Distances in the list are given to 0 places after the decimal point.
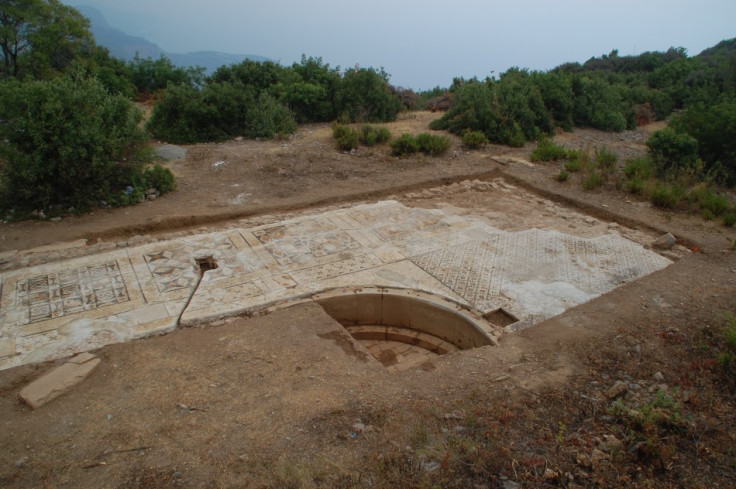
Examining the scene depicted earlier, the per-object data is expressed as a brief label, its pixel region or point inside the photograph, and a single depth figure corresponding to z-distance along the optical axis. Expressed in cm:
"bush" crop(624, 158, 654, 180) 938
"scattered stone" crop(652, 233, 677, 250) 705
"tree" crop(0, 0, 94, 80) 1463
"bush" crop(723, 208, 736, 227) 760
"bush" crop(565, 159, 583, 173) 999
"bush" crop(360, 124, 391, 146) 1144
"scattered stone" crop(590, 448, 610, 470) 329
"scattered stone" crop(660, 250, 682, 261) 677
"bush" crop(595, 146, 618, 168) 1023
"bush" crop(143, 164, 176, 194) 840
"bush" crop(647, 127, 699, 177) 979
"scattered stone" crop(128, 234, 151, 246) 675
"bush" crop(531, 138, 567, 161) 1083
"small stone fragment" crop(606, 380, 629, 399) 407
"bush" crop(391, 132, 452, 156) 1089
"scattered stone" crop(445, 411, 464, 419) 382
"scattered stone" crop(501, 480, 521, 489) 315
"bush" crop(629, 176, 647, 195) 877
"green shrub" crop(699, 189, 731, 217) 802
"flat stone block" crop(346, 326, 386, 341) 591
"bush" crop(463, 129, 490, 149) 1151
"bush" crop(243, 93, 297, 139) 1216
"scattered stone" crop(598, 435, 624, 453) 343
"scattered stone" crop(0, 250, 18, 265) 620
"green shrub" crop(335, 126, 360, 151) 1112
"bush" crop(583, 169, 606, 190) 909
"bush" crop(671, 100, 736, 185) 987
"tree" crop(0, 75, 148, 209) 714
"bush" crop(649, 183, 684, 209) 830
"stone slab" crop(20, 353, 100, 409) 402
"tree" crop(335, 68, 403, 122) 1395
